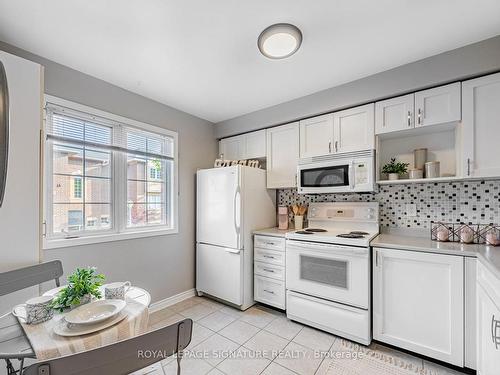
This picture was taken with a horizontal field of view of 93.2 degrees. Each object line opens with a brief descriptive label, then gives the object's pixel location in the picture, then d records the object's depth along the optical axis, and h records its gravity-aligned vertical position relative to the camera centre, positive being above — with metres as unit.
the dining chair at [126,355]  0.68 -0.55
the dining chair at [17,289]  0.96 -0.60
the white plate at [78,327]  0.96 -0.60
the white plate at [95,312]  1.03 -0.59
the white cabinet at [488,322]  1.17 -0.74
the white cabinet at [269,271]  2.59 -0.95
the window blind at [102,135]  2.05 +0.53
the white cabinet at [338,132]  2.32 +0.59
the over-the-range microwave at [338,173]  2.28 +0.15
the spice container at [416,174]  2.18 +0.13
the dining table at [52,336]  0.89 -0.62
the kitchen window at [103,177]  2.04 +0.10
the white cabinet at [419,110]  1.92 +0.68
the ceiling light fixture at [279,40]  1.56 +1.02
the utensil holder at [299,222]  2.93 -0.43
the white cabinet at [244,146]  3.13 +0.57
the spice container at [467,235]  1.99 -0.40
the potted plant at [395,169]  2.30 +0.18
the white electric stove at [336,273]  2.02 -0.80
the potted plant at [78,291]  1.17 -0.54
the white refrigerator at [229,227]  2.69 -0.47
